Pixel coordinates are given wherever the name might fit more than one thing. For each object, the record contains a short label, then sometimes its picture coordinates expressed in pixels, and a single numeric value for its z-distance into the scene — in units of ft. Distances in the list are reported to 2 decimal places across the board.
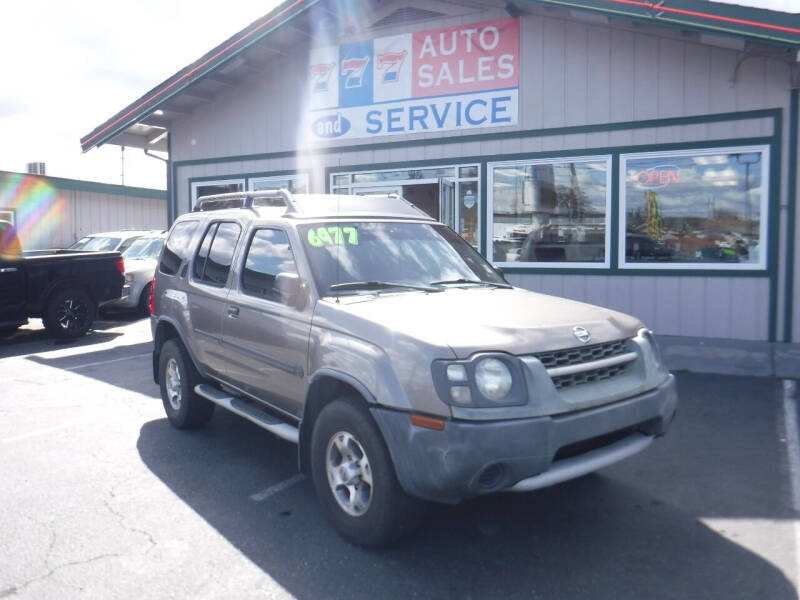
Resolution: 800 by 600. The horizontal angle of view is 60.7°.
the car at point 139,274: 44.04
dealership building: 28.45
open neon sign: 30.53
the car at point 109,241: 49.62
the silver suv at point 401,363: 10.75
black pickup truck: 34.09
